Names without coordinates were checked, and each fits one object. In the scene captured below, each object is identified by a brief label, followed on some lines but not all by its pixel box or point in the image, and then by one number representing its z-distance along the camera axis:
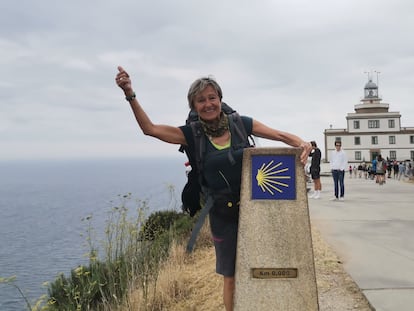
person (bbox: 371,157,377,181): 25.57
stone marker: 2.92
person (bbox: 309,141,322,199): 12.27
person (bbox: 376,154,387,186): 19.94
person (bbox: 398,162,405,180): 28.38
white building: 64.31
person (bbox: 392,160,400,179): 31.97
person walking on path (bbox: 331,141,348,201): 12.31
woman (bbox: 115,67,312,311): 3.03
